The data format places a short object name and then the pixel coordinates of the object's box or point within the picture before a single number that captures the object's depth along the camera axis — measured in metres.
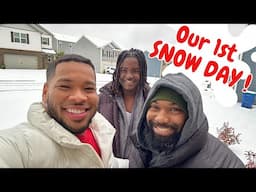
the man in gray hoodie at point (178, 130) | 0.97
